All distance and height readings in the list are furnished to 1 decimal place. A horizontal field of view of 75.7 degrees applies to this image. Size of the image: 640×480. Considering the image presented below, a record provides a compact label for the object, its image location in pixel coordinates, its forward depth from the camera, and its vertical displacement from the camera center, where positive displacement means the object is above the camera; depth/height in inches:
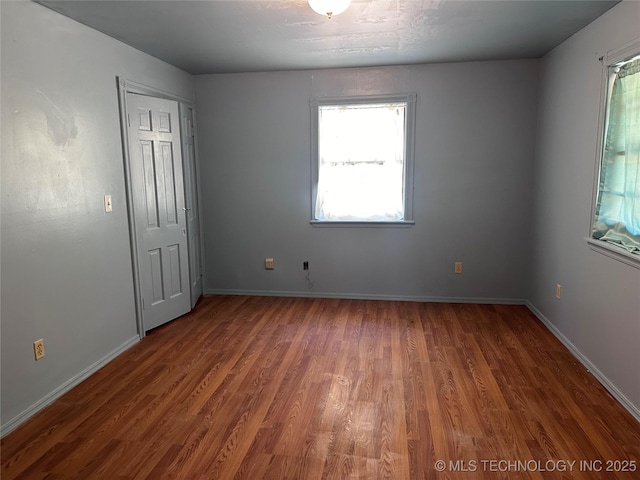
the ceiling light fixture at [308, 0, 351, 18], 91.0 +38.5
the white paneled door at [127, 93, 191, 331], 140.2 -9.4
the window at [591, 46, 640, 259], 97.8 +3.2
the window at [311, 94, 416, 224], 172.1 +9.1
